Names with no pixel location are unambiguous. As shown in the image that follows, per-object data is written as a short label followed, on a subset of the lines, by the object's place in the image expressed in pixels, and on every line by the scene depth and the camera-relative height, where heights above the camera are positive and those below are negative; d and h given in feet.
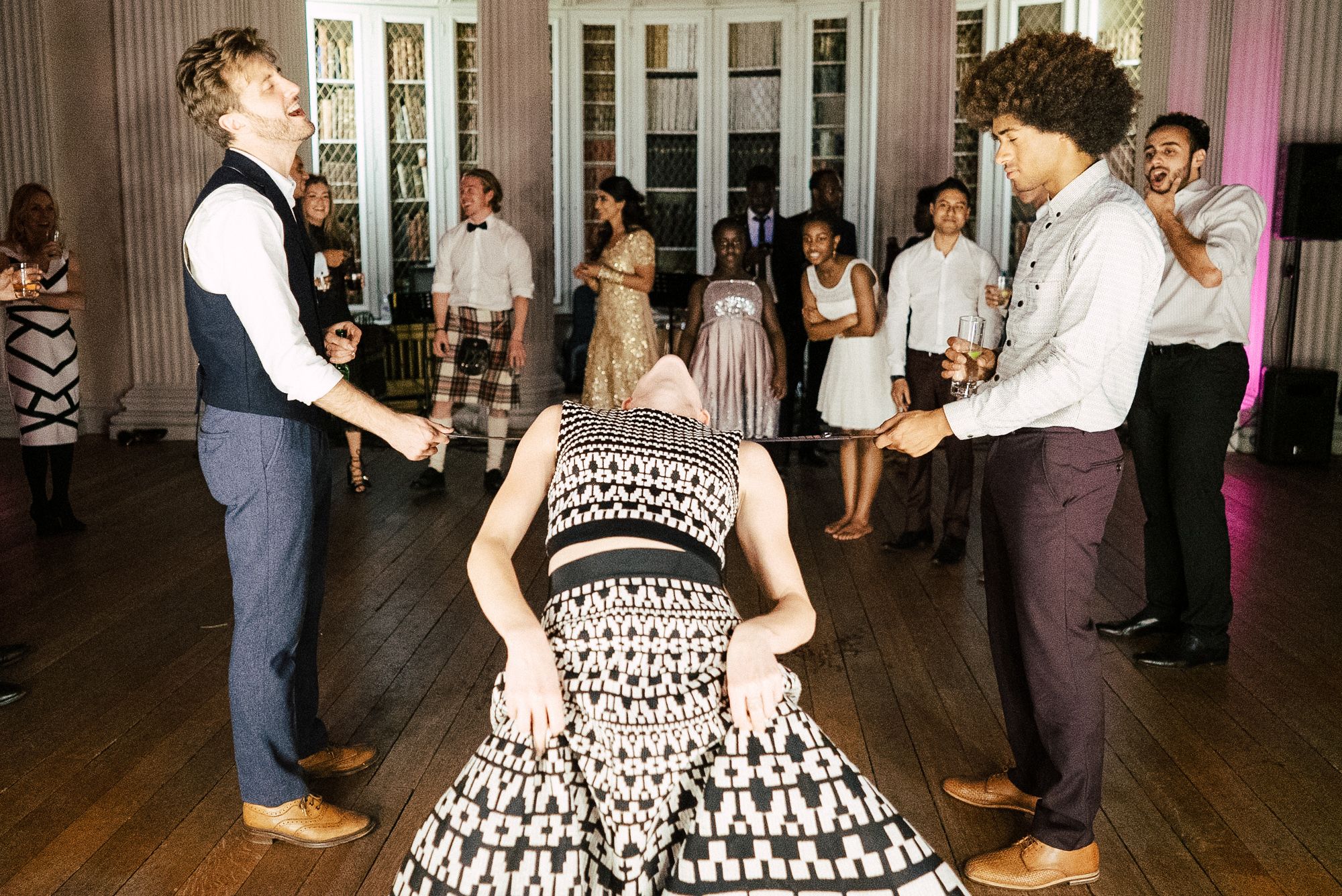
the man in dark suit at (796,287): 24.62 -0.98
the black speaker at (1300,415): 23.84 -3.37
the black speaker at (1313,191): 23.38 +1.02
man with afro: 7.69 -0.99
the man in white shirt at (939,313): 17.11 -1.03
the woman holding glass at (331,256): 19.58 -0.32
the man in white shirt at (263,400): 7.88 -1.11
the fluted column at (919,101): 26.53 +3.06
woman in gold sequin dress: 20.83 -0.99
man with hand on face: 12.07 -1.22
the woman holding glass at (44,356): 17.37 -1.78
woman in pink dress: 20.75 -1.84
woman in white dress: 18.40 -1.72
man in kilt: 21.54 -1.24
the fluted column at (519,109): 26.99 +2.88
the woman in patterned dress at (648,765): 5.45 -2.46
